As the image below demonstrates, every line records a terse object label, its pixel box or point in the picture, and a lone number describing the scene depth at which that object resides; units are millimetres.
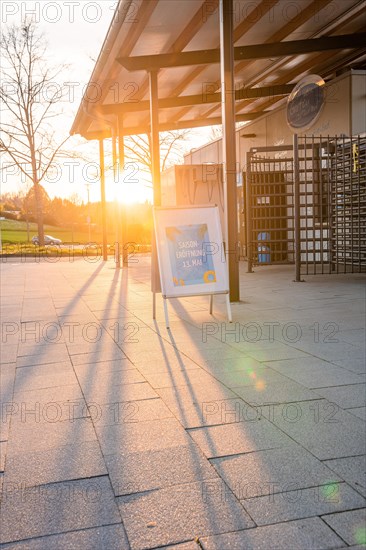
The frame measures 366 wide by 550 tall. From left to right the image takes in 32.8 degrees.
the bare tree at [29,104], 27858
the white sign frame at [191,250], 7324
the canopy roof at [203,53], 9906
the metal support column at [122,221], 16516
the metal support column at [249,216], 14336
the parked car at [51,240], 48125
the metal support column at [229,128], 8641
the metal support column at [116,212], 17656
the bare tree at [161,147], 32438
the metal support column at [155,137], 11680
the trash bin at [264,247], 15127
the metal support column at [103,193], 19828
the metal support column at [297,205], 11273
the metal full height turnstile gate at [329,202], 12242
